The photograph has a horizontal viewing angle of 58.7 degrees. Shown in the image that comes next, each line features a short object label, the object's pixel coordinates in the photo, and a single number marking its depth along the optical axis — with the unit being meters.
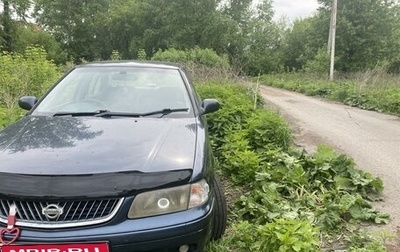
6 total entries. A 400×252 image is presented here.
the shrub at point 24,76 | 6.98
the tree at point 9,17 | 30.30
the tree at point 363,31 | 27.88
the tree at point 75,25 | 43.41
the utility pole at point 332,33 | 19.36
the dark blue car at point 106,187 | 1.90
